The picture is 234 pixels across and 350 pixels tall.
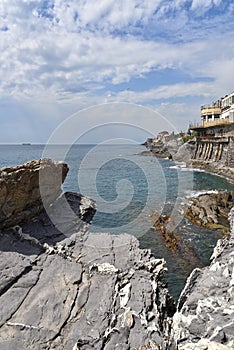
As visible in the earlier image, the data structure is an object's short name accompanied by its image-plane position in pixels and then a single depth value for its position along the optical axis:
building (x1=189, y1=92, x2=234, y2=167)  55.06
